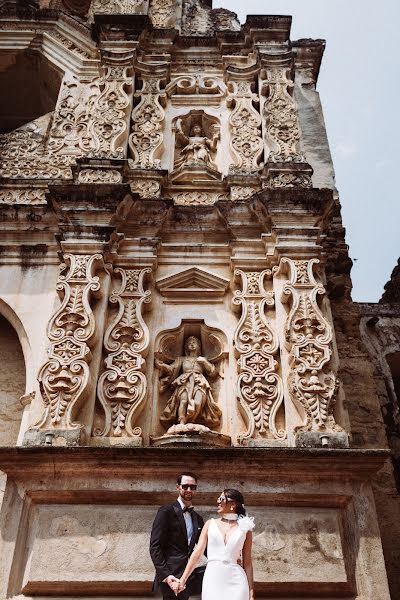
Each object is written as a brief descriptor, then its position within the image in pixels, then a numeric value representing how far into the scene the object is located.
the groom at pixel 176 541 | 4.23
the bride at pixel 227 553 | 3.93
